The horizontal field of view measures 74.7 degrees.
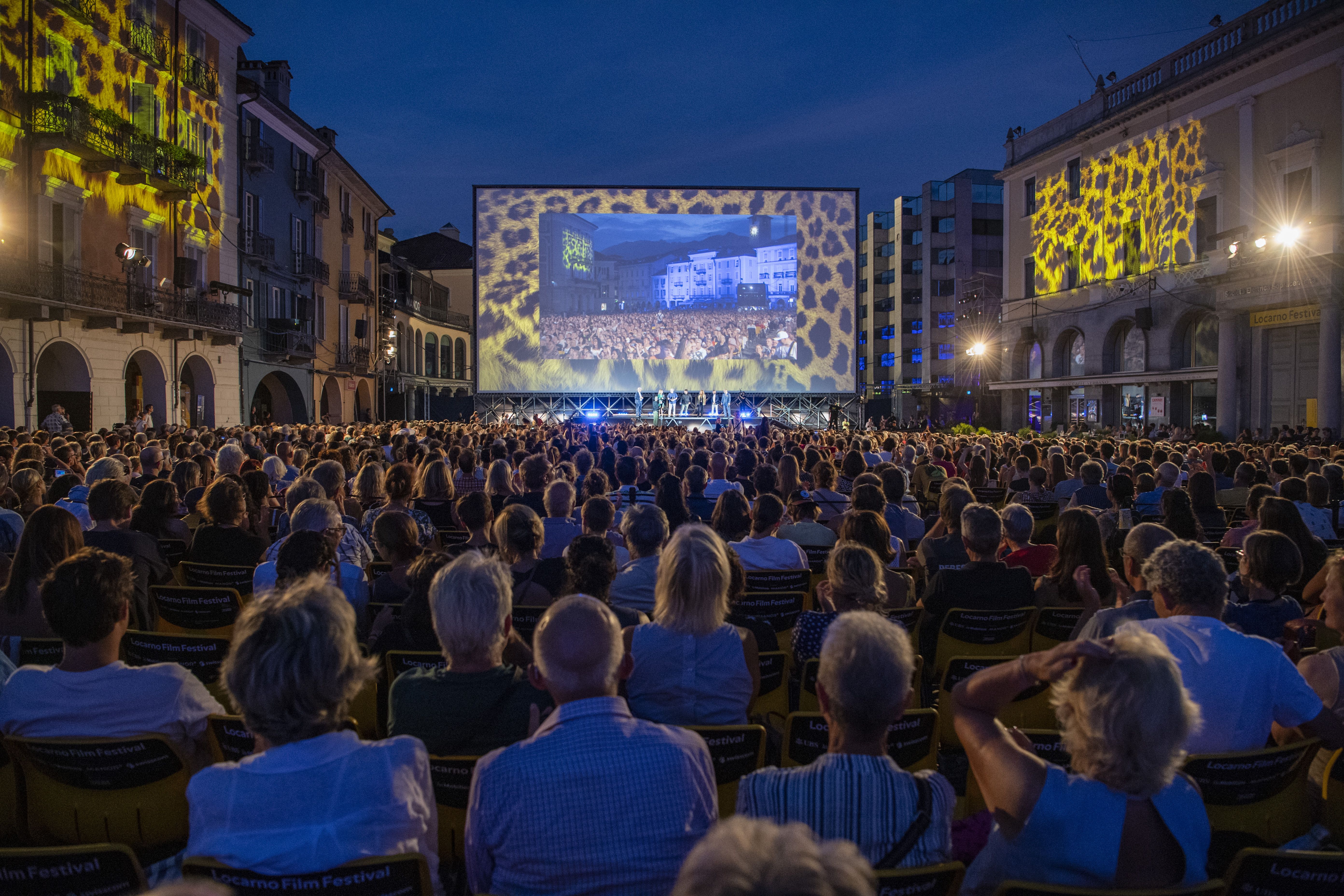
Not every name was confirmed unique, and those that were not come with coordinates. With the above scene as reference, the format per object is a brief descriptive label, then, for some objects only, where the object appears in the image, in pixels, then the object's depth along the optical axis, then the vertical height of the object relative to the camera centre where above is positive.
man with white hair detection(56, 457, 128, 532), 7.02 -0.46
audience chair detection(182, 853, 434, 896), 1.90 -0.97
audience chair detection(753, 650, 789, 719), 3.91 -1.15
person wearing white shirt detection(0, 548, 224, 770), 2.88 -0.84
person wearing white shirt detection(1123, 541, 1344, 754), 2.91 -0.84
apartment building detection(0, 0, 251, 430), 18.64 +5.51
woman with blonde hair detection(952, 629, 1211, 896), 1.96 -0.80
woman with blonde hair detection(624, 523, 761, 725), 3.37 -0.84
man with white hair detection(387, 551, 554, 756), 2.87 -0.82
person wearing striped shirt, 2.05 -0.80
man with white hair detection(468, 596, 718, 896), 2.04 -0.88
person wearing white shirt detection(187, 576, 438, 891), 2.04 -0.81
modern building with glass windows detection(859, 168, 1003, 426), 54.53 +10.37
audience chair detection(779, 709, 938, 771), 3.04 -1.07
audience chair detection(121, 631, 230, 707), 4.04 -1.01
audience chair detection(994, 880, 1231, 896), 1.79 -0.93
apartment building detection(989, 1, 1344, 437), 21.33 +6.02
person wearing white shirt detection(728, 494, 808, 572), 5.75 -0.74
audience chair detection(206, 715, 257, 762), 2.83 -1.00
